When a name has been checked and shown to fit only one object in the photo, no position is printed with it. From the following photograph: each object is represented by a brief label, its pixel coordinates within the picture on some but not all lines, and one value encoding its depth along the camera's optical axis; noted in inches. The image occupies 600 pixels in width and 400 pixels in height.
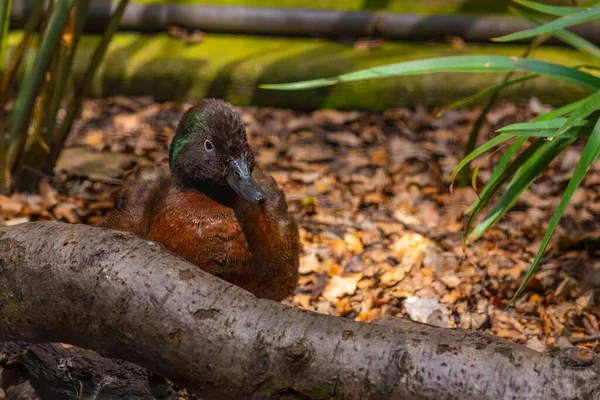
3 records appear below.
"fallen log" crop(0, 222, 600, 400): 158.2
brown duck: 225.6
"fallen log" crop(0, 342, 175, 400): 202.1
